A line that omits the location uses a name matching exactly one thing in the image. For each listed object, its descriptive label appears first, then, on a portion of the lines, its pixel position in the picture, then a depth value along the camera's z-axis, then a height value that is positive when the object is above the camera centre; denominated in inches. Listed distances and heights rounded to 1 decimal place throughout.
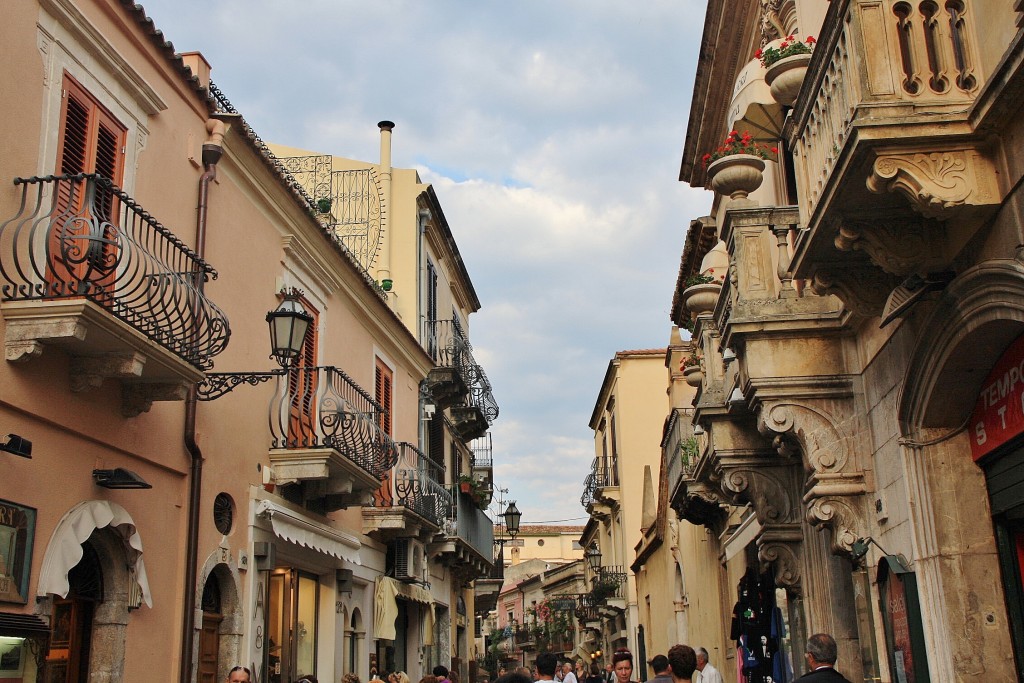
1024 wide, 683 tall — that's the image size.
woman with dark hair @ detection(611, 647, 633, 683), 341.4 -5.4
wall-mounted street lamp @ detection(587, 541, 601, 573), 1280.8 +106.6
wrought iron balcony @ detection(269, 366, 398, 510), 519.5 +111.9
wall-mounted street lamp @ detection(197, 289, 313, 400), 391.5 +118.2
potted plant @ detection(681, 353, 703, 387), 605.9 +155.8
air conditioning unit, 727.7 +66.2
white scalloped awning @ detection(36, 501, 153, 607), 327.3 +40.3
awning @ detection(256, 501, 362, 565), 502.9 +63.8
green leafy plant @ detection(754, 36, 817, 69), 353.4 +195.2
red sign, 254.5 +56.2
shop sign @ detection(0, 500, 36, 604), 305.4 +34.6
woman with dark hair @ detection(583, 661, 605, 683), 549.8 -14.8
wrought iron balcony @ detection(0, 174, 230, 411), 312.5 +119.4
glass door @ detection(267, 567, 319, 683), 543.2 +19.4
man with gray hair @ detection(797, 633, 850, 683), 242.5 -2.5
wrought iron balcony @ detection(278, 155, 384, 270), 898.1 +386.5
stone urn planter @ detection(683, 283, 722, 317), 544.7 +175.4
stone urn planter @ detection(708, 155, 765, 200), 399.9 +173.2
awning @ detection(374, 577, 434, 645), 689.0 +32.7
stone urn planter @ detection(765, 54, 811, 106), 354.0 +186.6
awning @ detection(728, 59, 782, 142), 422.6 +210.5
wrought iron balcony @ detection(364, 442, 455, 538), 684.1 +106.8
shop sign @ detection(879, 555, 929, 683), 287.9 +4.7
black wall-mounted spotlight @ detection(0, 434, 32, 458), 302.8 +62.9
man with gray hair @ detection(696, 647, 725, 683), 448.5 -11.0
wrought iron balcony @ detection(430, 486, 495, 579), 883.4 +101.4
